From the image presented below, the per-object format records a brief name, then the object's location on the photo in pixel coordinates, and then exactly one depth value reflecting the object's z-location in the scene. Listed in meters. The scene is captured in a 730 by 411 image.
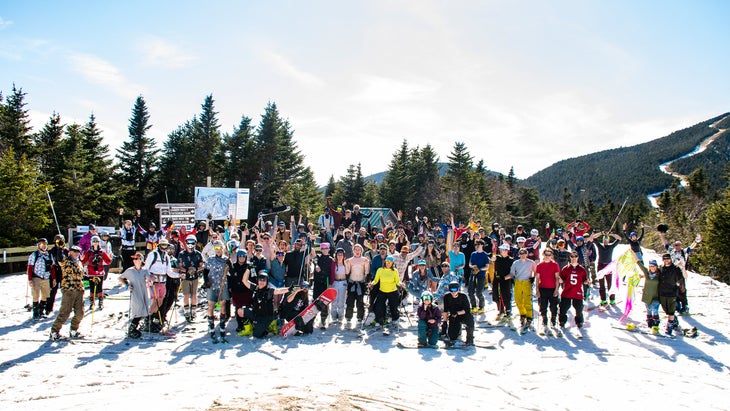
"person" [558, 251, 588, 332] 9.66
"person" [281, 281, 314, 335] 9.66
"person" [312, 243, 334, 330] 10.54
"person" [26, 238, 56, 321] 10.35
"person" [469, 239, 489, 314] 11.01
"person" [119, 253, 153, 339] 9.02
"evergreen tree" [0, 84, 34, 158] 34.06
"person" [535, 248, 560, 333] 9.73
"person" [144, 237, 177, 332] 9.41
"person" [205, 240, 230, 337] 9.45
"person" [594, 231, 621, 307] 12.45
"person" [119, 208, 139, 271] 13.96
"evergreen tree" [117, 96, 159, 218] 42.03
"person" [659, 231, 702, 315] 11.28
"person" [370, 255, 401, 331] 10.20
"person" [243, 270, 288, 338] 9.37
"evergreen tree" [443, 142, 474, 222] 51.35
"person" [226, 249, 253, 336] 9.54
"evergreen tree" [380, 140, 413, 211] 55.44
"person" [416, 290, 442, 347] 8.86
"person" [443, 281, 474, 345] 8.91
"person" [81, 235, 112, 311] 10.89
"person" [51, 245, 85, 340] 8.76
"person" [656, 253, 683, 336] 9.70
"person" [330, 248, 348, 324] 10.71
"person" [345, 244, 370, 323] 10.63
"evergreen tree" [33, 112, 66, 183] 34.88
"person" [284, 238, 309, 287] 10.66
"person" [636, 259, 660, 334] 9.88
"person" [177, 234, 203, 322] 10.55
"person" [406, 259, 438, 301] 11.14
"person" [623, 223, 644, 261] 11.91
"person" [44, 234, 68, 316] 10.59
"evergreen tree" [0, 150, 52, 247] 18.61
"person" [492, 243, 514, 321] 10.50
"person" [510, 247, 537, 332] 9.98
